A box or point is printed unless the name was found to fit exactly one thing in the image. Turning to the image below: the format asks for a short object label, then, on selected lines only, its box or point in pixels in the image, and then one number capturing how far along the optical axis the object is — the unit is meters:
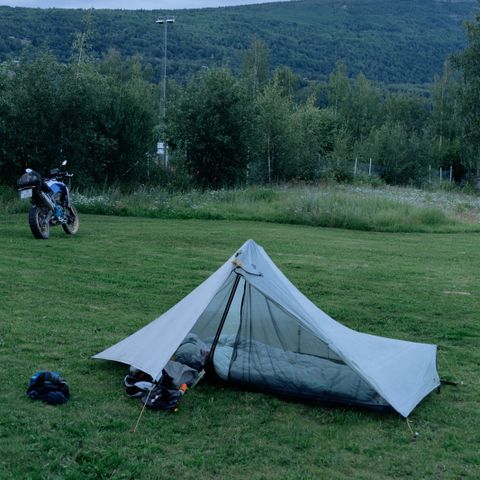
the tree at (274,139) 34.00
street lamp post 31.51
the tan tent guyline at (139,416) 5.32
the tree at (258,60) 75.12
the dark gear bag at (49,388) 5.74
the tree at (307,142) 35.31
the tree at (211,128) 30.30
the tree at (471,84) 42.97
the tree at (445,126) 53.09
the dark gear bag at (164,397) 5.77
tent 6.09
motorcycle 14.59
